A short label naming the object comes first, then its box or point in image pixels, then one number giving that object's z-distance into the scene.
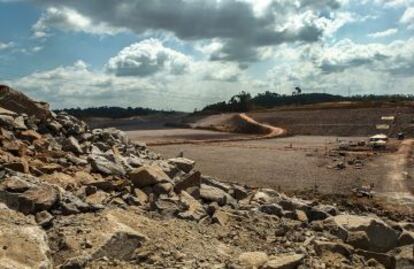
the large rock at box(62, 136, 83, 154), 15.43
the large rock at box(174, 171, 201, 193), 13.90
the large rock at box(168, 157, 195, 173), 16.92
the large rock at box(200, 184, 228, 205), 14.18
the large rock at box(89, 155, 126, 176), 13.66
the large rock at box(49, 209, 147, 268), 8.16
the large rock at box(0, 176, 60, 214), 9.41
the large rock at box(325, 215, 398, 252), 12.54
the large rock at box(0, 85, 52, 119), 17.91
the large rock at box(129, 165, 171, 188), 12.71
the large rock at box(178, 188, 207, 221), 11.28
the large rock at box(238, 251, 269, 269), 8.80
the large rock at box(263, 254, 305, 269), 8.60
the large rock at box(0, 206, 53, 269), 7.33
